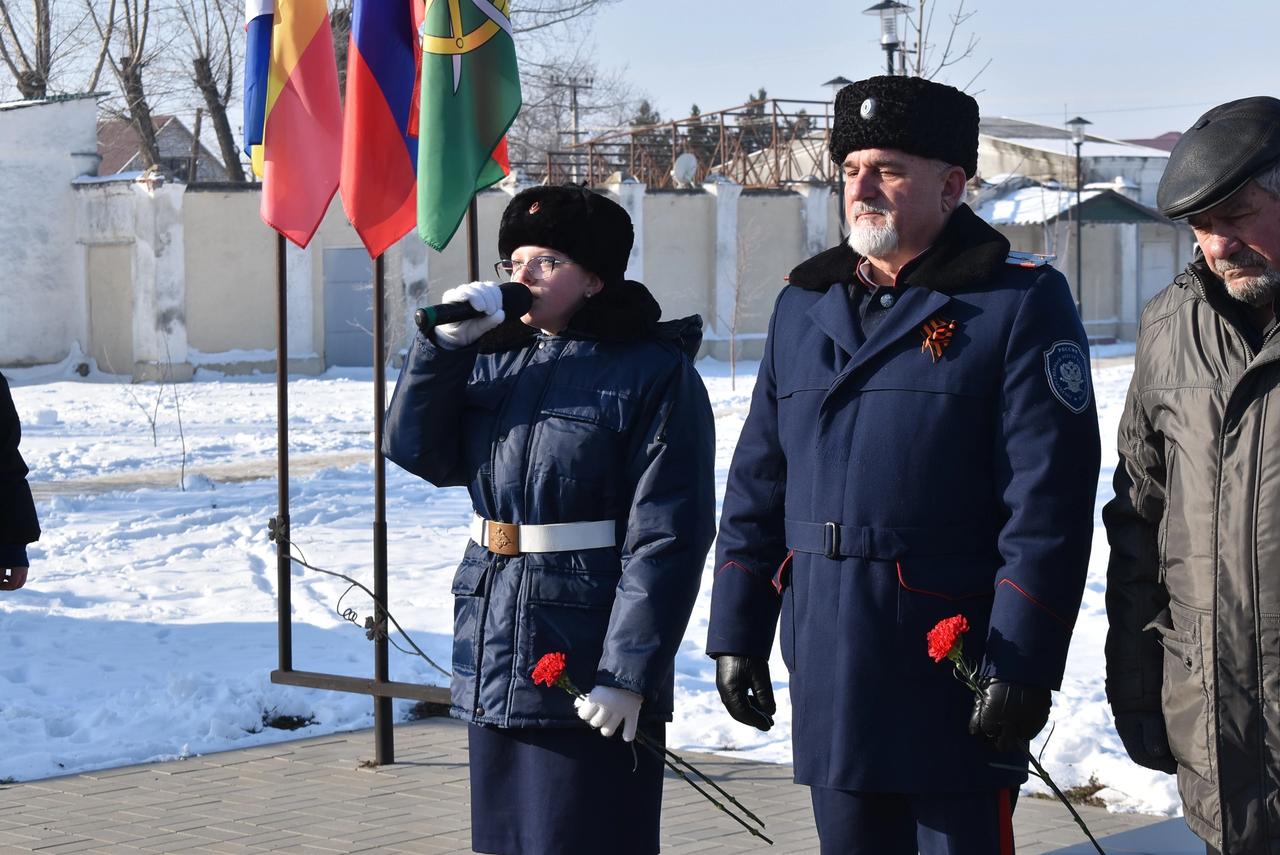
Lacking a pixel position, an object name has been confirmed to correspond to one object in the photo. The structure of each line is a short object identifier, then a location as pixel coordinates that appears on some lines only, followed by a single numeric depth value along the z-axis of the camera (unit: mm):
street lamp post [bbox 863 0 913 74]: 13289
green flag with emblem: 5621
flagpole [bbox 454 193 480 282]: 5945
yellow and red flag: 6160
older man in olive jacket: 2869
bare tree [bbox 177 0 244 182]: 32438
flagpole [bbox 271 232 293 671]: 6324
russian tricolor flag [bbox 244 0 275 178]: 6176
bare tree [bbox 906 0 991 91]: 13266
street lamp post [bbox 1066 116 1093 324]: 28525
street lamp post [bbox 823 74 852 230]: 19817
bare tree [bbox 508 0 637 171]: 30234
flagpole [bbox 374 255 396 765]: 6148
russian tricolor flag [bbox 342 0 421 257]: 5904
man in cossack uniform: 3098
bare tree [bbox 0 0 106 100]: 32375
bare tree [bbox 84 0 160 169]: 32812
